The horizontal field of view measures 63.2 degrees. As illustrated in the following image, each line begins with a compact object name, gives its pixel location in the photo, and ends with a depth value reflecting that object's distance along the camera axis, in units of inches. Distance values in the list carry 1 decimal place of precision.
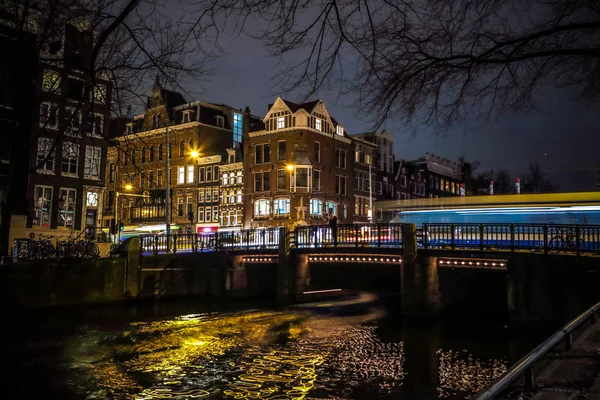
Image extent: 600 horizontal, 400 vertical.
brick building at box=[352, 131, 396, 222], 2743.6
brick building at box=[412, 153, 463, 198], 3334.2
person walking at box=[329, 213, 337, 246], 1035.8
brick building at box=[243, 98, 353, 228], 2204.7
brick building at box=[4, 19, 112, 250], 1334.9
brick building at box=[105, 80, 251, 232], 2456.9
